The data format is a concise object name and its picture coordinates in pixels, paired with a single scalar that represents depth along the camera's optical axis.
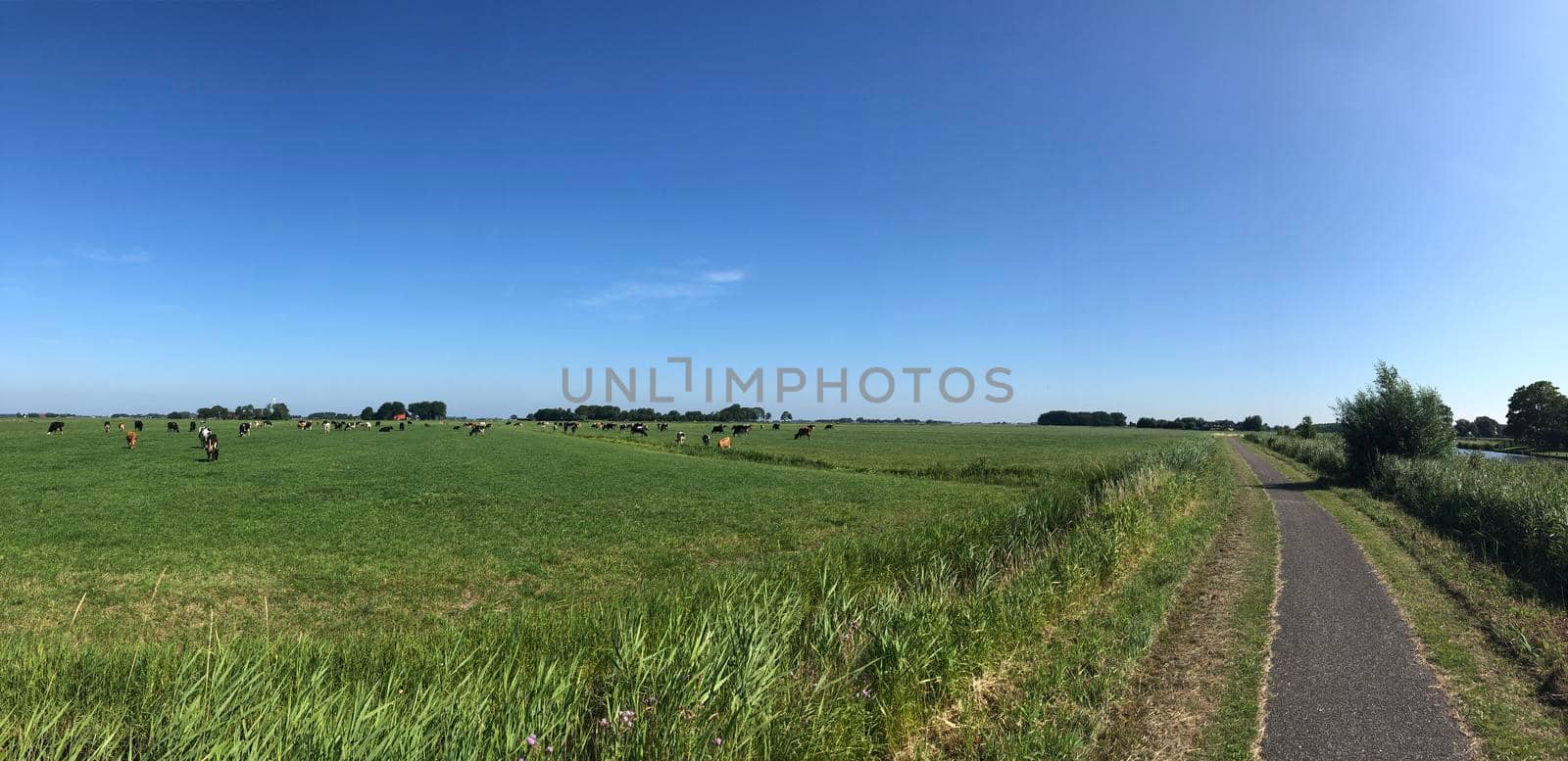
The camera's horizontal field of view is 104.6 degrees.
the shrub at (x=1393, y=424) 26.92
